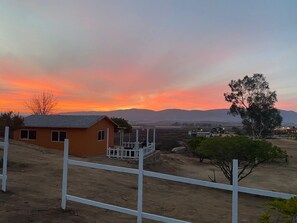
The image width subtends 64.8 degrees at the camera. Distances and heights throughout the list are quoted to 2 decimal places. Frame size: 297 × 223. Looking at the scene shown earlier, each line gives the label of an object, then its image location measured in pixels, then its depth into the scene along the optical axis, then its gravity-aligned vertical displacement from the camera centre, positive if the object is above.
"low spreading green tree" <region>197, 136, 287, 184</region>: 13.75 -1.62
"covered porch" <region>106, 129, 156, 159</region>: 18.43 -2.65
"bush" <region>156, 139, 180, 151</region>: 35.99 -3.95
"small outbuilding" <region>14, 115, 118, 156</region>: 20.04 -1.22
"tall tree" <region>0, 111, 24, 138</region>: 19.25 -0.23
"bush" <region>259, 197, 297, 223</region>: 3.00 -1.12
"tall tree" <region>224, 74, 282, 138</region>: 41.96 +3.21
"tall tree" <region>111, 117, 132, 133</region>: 29.79 -0.41
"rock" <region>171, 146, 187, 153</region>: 33.01 -4.07
